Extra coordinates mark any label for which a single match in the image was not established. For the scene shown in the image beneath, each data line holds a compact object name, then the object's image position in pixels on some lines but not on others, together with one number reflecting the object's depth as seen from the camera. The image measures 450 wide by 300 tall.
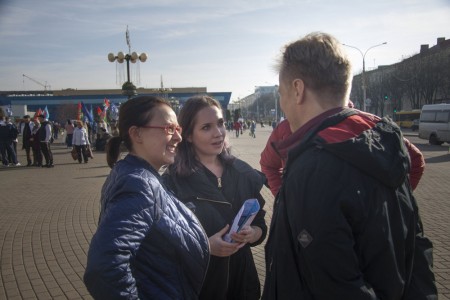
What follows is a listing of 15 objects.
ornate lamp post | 16.41
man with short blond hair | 1.34
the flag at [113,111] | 27.37
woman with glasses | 1.49
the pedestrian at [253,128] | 37.64
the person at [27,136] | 16.27
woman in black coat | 2.51
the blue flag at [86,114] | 26.05
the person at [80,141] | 16.75
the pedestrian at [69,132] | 23.19
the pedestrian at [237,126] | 39.84
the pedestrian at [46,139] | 15.52
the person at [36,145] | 16.06
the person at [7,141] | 15.56
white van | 22.98
